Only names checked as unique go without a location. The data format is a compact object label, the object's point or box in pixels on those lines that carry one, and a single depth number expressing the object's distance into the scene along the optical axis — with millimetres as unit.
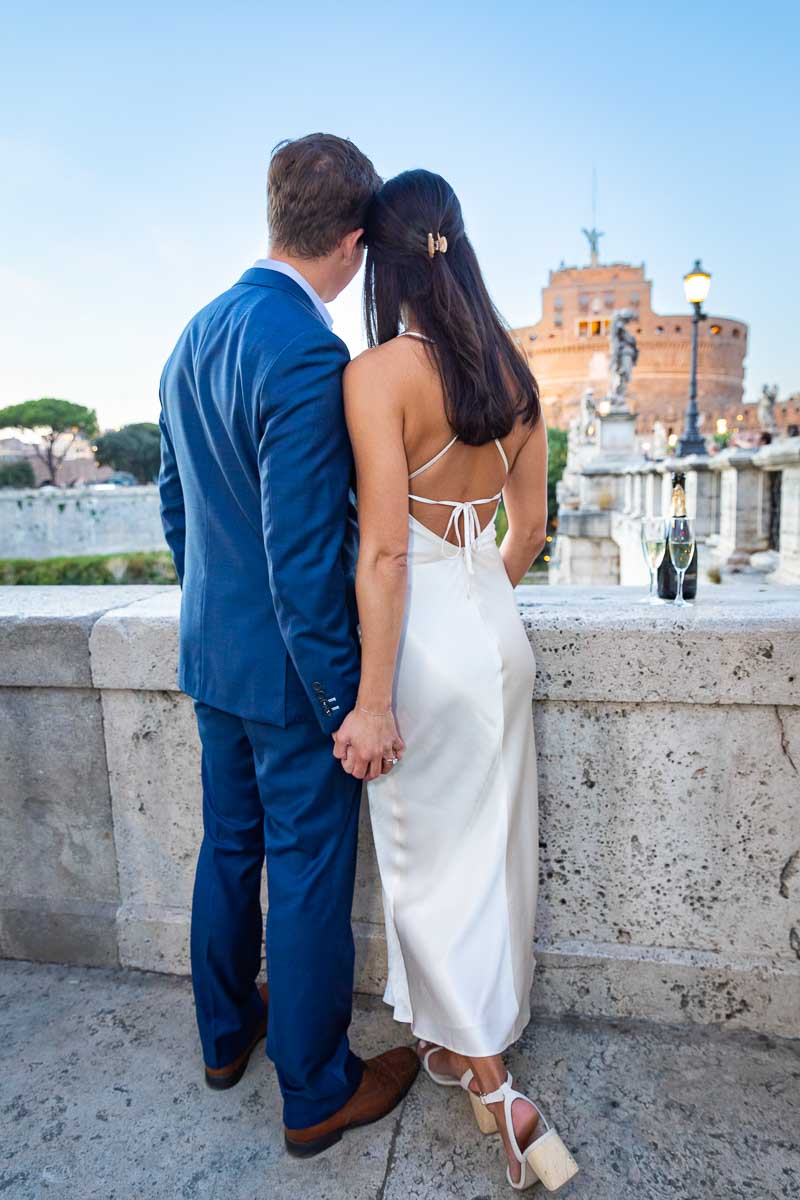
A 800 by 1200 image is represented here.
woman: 1459
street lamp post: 13172
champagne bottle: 2116
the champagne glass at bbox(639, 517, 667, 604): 2129
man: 1383
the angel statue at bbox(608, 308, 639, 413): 18375
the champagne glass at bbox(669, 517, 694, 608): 2039
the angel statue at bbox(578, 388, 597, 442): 26566
